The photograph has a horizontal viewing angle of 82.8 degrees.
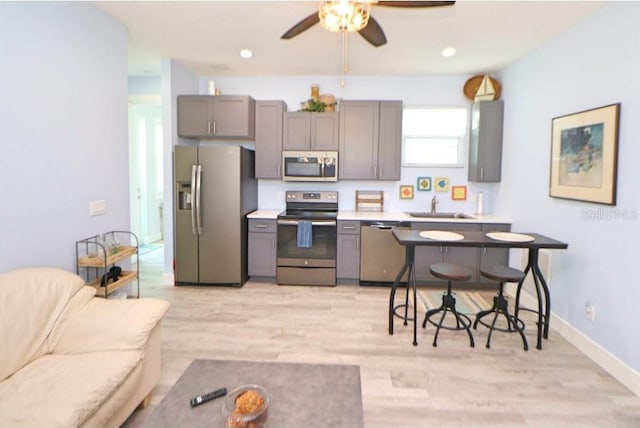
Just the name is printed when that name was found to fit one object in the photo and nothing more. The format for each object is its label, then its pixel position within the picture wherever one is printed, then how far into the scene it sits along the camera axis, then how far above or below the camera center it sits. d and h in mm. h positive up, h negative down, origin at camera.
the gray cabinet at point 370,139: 4586 +738
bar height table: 2885 -370
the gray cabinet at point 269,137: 4641 +757
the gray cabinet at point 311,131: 4633 +839
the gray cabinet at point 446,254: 4273 -673
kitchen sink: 4699 -223
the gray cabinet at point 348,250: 4426 -651
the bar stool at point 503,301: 2951 -897
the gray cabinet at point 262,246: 4508 -625
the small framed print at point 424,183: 4914 +200
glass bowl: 1376 -833
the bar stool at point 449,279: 2981 -665
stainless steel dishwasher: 4387 -666
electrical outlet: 2841 -884
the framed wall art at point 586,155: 2646 +361
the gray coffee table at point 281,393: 1463 -895
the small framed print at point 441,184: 4906 +190
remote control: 1554 -881
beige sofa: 1554 -846
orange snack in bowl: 1401 -811
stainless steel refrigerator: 4238 -231
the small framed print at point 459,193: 4895 +71
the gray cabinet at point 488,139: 4438 +731
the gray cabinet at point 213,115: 4484 +996
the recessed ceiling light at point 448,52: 3785 +1555
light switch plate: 2936 -112
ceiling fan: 1889 +1074
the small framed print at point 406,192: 4934 +76
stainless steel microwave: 4652 +403
